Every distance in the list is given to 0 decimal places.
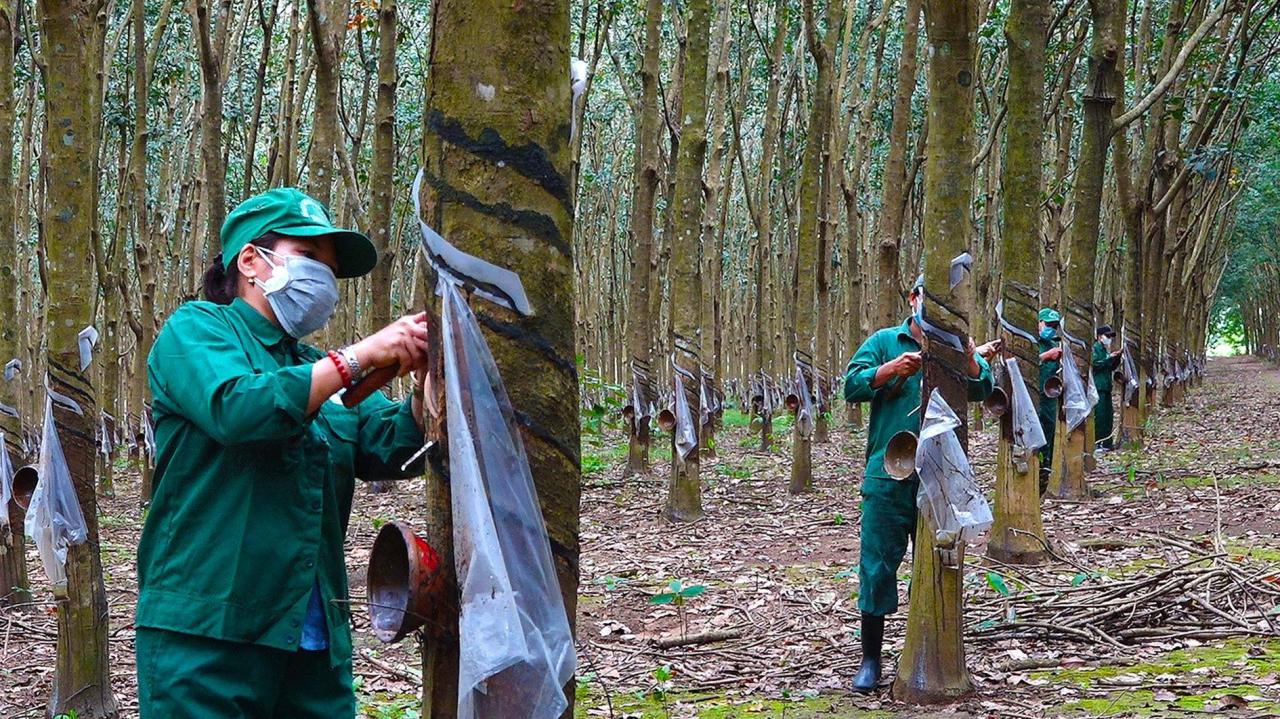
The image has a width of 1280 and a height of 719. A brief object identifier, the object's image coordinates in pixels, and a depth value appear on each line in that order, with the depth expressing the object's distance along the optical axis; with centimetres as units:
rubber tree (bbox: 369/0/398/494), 980
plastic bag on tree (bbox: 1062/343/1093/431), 902
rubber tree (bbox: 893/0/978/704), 462
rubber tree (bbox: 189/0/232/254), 909
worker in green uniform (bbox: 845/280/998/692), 492
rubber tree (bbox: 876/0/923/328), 1123
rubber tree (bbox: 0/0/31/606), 714
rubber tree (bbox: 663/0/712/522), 978
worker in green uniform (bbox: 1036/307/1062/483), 977
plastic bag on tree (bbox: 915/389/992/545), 446
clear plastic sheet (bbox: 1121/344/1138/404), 1423
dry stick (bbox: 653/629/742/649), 593
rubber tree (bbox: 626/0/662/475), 1168
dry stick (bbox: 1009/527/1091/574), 679
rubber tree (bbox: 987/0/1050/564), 701
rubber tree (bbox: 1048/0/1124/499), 916
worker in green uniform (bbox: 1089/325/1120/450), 1363
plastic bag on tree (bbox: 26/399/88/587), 488
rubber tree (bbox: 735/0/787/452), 1478
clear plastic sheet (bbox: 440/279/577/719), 213
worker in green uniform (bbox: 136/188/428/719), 234
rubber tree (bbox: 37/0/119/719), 506
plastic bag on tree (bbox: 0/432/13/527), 693
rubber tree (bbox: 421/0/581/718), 220
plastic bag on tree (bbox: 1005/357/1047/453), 654
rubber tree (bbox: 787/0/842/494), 1132
